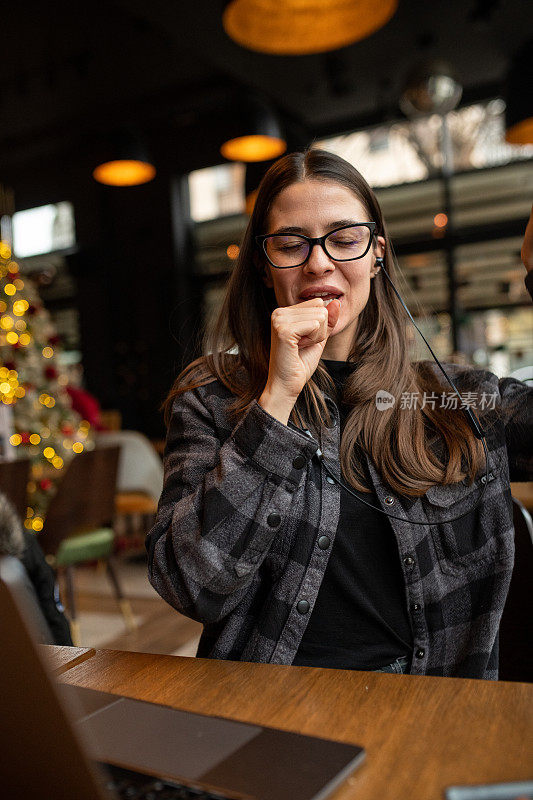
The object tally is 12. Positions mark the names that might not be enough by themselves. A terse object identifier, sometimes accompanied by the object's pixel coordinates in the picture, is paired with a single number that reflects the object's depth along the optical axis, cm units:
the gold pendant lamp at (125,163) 551
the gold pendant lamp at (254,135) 517
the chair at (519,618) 116
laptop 41
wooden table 54
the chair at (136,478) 550
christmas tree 487
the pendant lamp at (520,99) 395
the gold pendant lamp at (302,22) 288
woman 98
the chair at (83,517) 335
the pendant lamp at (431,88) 467
